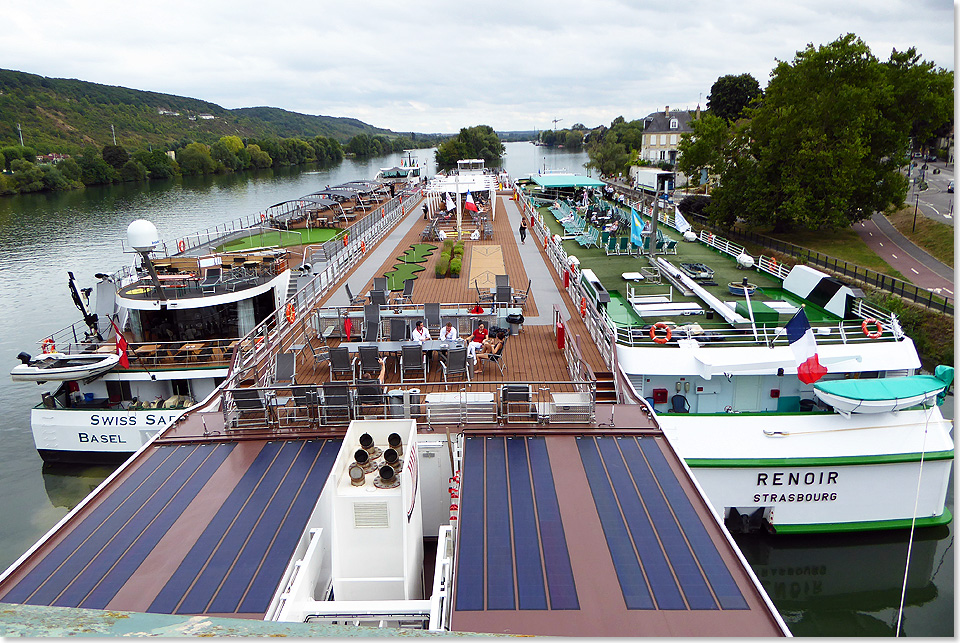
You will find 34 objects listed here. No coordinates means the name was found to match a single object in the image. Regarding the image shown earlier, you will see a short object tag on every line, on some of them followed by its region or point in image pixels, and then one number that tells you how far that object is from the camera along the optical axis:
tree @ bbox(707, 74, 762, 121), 67.25
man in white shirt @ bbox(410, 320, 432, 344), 12.53
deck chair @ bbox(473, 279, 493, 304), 16.84
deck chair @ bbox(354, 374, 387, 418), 9.53
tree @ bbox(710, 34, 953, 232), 30.80
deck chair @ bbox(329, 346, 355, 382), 11.84
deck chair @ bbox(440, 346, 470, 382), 11.76
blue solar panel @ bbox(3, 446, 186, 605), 5.82
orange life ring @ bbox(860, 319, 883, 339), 14.05
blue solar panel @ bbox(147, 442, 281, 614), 5.68
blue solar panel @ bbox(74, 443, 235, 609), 5.81
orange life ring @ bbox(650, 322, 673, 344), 13.84
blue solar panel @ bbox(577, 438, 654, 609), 5.60
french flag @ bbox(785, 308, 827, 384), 10.60
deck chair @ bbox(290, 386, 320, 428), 9.38
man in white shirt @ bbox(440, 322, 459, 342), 12.69
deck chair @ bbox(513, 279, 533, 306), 16.77
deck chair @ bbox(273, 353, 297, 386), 11.75
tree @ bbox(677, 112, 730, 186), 37.72
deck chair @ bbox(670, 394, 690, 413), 13.84
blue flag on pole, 20.97
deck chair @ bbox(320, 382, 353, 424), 9.45
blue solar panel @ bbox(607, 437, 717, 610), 5.57
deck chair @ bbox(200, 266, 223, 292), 17.73
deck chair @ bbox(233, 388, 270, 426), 9.44
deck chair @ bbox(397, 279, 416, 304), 17.33
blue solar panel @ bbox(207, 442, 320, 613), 5.65
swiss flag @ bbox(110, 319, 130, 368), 14.77
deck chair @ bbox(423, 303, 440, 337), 13.91
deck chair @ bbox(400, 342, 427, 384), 11.96
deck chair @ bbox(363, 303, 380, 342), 13.38
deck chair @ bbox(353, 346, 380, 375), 11.84
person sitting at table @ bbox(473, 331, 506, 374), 12.65
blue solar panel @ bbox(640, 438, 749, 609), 5.54
